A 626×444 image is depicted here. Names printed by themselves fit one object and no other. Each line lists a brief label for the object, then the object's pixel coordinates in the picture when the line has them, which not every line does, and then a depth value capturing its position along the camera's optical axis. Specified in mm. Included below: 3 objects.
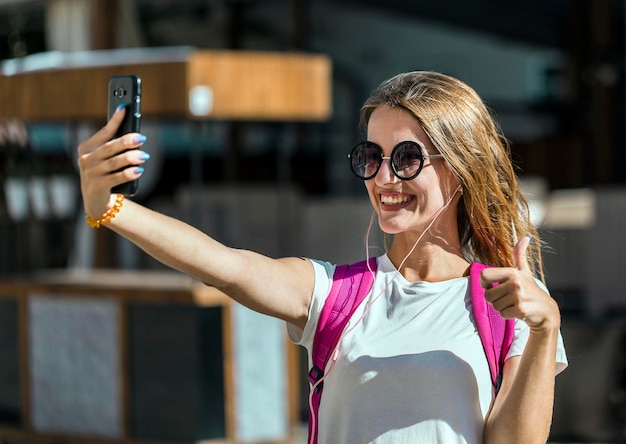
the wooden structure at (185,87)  11787
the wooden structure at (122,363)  11266
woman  3280
